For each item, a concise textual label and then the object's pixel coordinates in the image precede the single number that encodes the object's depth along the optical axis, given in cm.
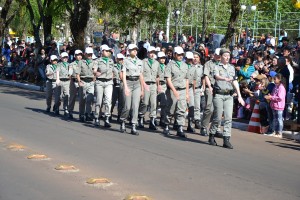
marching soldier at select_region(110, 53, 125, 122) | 1633
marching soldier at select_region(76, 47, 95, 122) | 1777
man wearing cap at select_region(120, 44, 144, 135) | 1536
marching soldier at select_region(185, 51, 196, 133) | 1625
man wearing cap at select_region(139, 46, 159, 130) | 1655
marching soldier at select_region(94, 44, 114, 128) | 1652
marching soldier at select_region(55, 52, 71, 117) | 1891
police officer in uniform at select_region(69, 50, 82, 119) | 1816
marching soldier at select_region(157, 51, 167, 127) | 1670
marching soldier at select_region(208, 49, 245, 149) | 1385
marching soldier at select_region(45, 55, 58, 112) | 1961
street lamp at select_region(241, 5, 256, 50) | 3322
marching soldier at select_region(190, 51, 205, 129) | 1667
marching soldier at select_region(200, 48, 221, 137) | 1495
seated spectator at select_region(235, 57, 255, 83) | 2012
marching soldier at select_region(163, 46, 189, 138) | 1525
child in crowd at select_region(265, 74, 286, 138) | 1664
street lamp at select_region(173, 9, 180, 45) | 3430
